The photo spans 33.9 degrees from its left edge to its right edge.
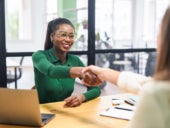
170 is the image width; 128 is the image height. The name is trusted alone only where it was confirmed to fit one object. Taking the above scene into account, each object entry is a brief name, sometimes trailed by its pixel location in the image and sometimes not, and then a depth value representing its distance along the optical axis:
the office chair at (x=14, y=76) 3.85
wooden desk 1.56
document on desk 1.70
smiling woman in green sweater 2.14
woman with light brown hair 0.83
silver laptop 1.44
